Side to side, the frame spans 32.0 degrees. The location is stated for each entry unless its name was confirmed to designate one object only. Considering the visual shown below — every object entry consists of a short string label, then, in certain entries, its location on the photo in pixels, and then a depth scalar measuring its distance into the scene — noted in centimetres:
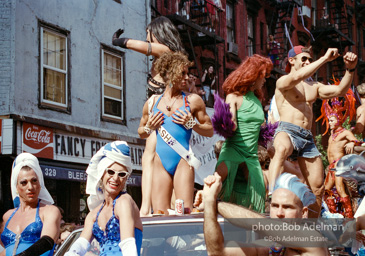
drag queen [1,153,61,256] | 486
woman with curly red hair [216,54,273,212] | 644
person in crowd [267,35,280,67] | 2897
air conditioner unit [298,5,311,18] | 3362
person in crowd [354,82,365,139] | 895
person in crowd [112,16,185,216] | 636
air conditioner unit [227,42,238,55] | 2625
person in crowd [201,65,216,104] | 2302
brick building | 2280
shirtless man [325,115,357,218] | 1083
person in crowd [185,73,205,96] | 707
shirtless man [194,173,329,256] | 352
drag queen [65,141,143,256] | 398
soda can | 561
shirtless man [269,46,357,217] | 657
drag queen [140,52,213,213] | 620
